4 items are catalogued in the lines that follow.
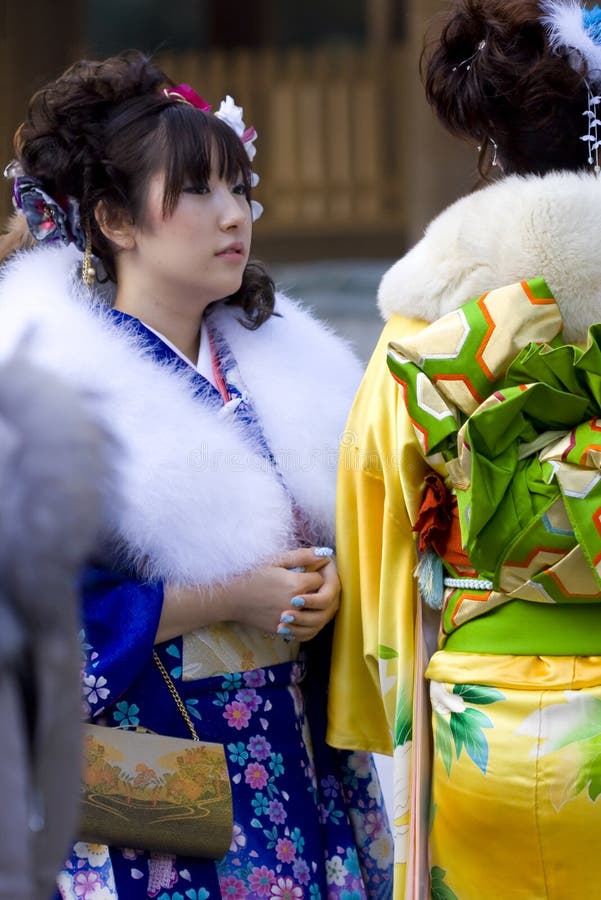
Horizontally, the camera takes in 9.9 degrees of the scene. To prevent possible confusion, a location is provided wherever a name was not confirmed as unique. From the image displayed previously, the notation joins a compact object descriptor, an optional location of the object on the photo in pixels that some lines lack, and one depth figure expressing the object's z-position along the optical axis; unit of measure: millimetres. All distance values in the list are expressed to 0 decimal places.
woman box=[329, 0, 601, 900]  4283
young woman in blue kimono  4449
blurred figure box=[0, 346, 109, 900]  3677
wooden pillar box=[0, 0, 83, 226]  10253
